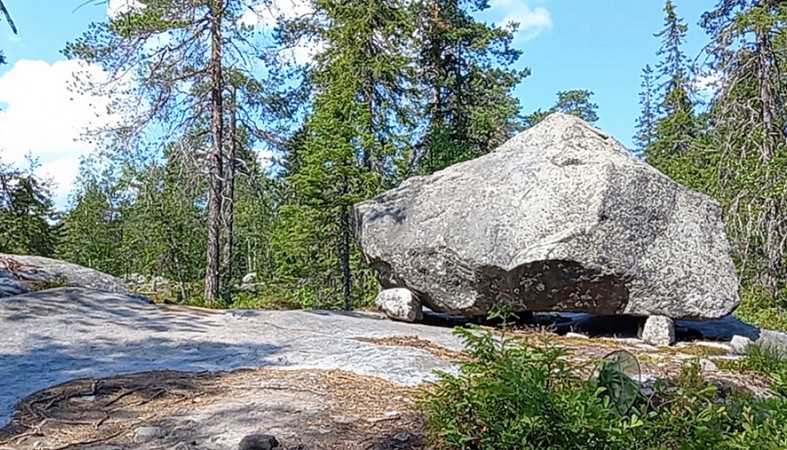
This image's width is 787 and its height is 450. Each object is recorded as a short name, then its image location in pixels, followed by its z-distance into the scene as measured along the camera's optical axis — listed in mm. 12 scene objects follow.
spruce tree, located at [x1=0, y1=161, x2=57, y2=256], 10008
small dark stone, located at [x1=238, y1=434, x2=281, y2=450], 2938
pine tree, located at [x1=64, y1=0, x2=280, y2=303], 9695
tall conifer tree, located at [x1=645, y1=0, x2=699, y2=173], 15374
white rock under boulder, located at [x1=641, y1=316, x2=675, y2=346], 6734
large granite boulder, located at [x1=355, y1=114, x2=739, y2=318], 6801
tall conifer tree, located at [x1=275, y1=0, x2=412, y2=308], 10672
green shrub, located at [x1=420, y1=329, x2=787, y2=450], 2469
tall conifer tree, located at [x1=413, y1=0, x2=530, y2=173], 13133
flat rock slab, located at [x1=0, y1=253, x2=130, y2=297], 7883
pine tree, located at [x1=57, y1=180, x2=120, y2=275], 18828
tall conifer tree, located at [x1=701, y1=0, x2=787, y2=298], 9711
